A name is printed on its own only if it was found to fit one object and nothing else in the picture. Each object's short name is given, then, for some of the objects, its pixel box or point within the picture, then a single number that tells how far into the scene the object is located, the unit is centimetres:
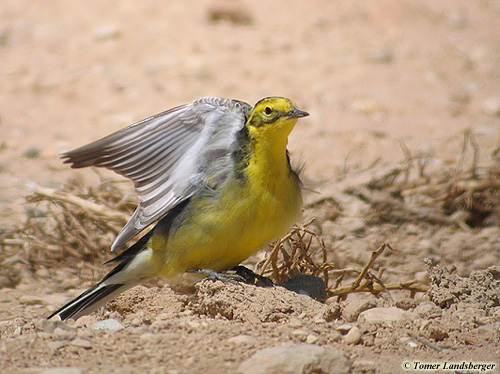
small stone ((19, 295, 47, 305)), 1131
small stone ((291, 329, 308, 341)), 757
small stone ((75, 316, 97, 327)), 851
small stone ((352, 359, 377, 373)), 689
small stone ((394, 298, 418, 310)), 946
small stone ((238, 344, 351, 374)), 655
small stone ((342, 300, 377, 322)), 858
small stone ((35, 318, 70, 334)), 764
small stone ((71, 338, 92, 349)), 721
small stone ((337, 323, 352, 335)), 790
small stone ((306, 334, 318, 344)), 752
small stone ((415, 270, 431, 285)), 1147
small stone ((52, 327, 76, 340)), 740
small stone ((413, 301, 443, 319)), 858
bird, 945
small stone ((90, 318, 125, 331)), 798
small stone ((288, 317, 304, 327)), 804
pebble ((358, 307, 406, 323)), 827
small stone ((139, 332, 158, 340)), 737
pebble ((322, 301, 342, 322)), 847
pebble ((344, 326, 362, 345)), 772
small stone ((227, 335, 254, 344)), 724
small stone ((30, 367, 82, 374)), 657
